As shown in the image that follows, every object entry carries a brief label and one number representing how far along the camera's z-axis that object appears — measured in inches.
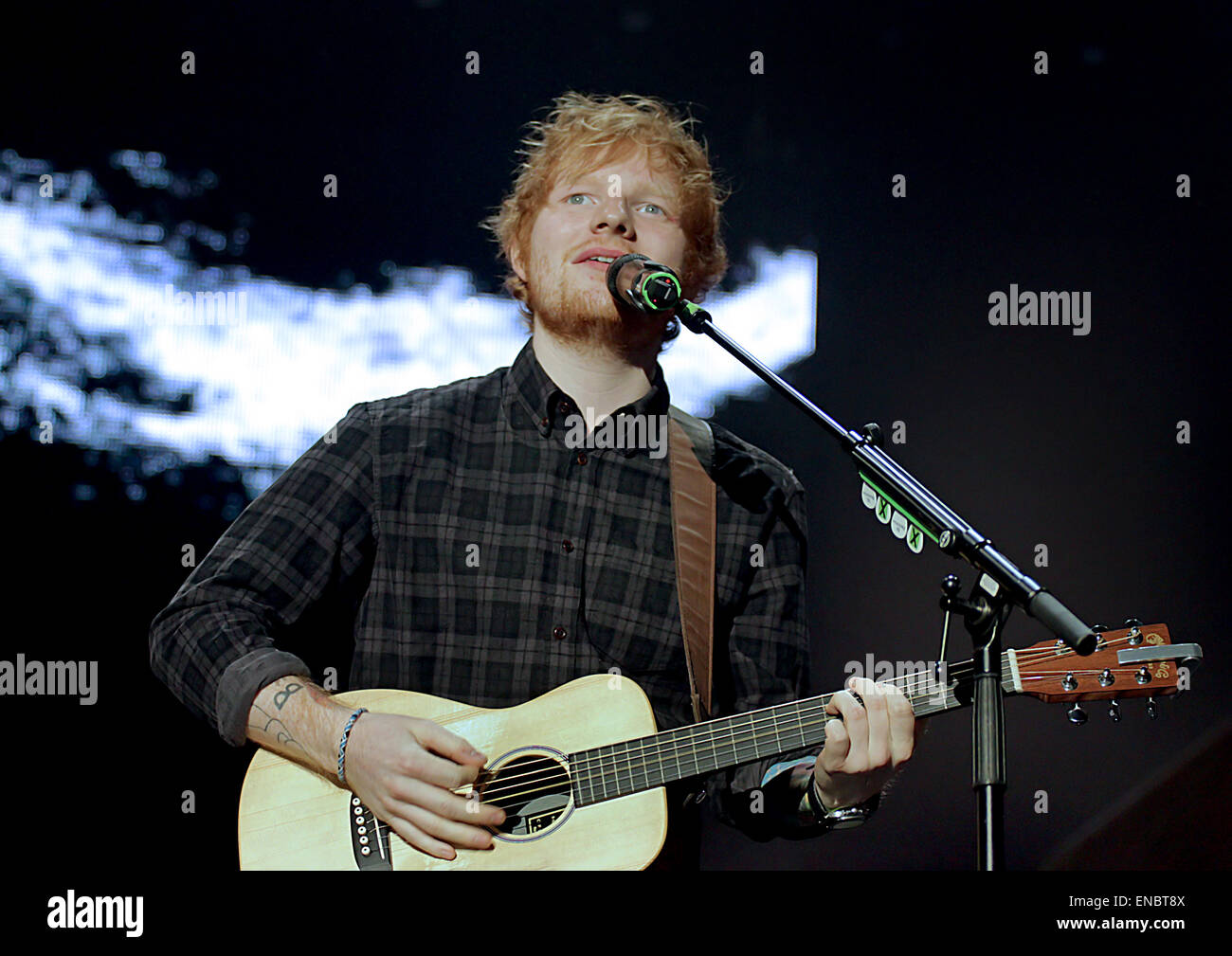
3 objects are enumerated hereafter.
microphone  123.4
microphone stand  117.4
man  129.8
